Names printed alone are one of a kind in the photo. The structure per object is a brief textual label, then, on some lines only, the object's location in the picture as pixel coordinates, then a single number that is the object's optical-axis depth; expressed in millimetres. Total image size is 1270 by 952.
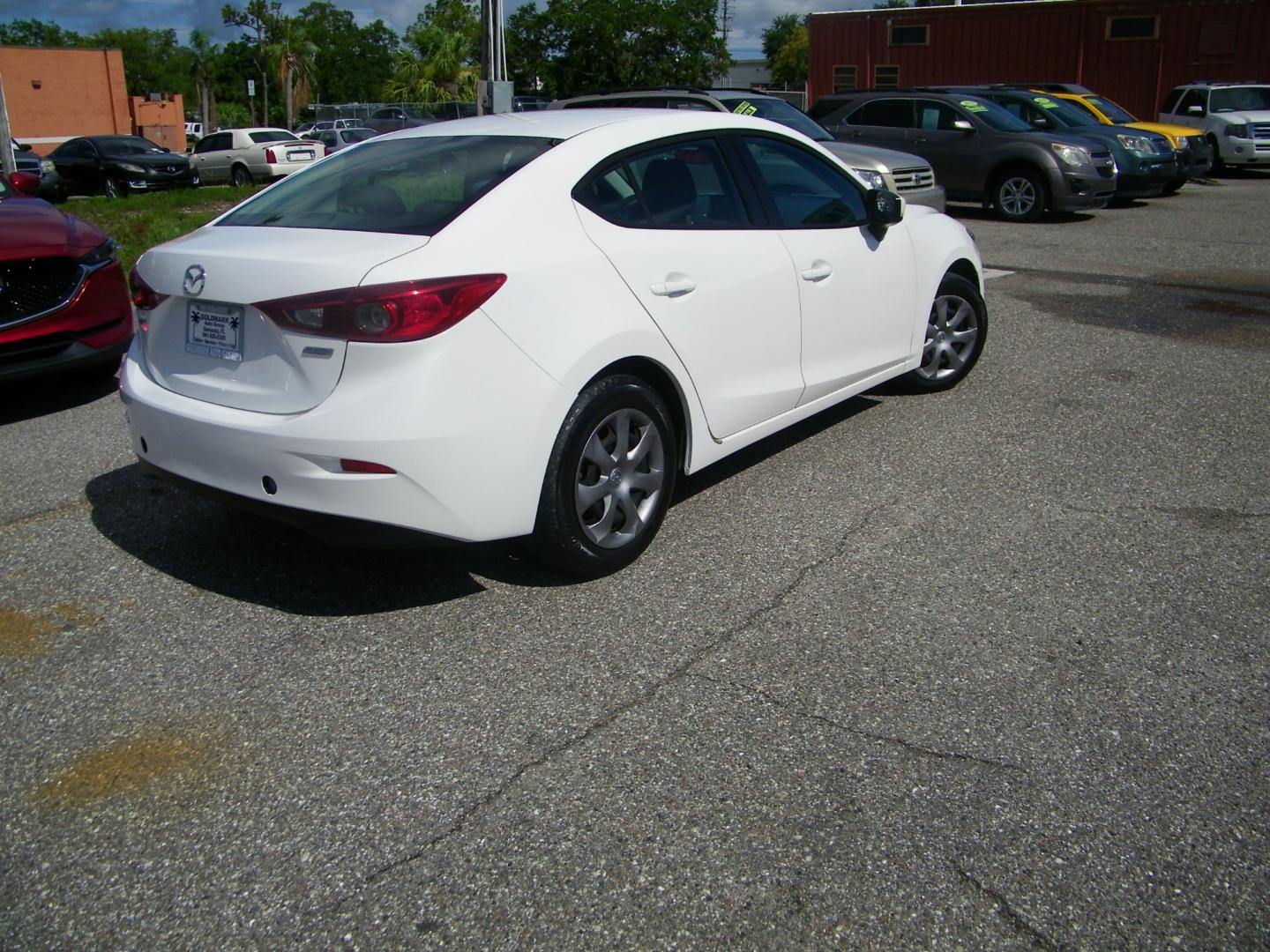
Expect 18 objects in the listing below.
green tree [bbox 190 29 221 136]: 76731
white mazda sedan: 3453
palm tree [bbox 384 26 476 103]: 49781
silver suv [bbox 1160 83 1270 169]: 22781
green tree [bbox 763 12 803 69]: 126938
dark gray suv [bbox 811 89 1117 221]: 15023
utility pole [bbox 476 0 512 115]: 12820
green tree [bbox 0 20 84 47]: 100506
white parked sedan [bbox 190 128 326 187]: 25688
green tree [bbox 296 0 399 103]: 79000
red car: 6090
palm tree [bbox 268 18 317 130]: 61125
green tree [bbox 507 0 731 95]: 60719
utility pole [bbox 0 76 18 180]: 18688
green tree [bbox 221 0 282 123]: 66375
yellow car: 18719
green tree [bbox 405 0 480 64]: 54750
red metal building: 31391
